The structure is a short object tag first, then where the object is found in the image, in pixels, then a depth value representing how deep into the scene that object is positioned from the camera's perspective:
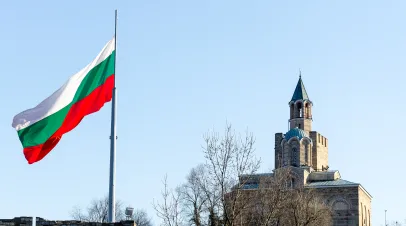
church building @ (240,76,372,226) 106.50
